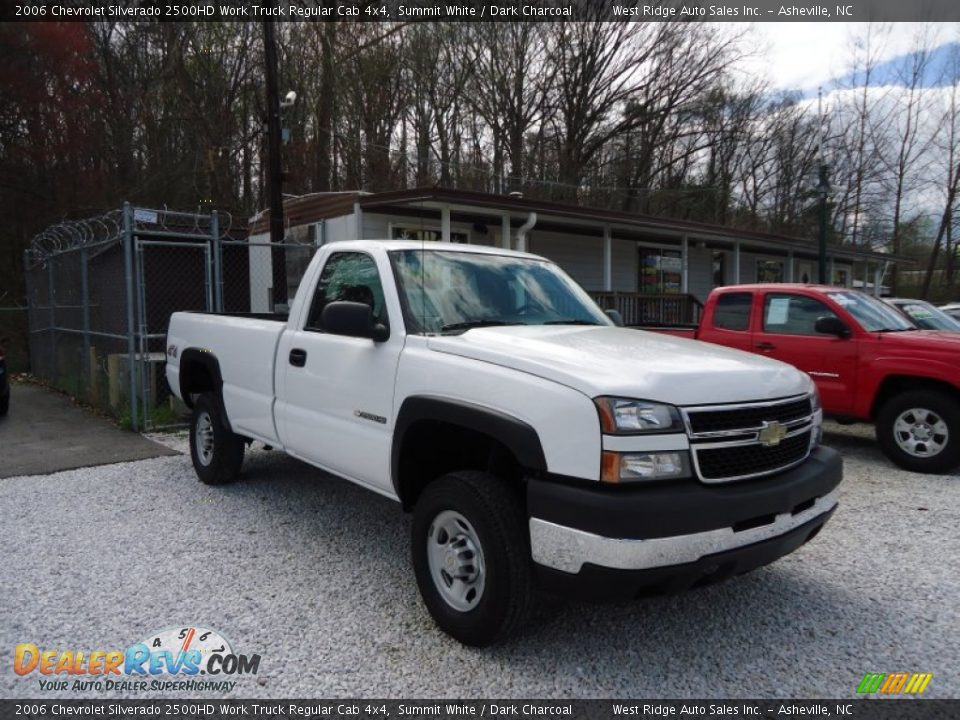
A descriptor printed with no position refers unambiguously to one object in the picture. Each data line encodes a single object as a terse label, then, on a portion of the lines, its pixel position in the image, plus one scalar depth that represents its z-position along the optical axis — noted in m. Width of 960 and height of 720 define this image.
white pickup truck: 2.62
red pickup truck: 6.23
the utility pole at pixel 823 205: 15.69
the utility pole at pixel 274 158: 11.76
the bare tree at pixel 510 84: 23.38
